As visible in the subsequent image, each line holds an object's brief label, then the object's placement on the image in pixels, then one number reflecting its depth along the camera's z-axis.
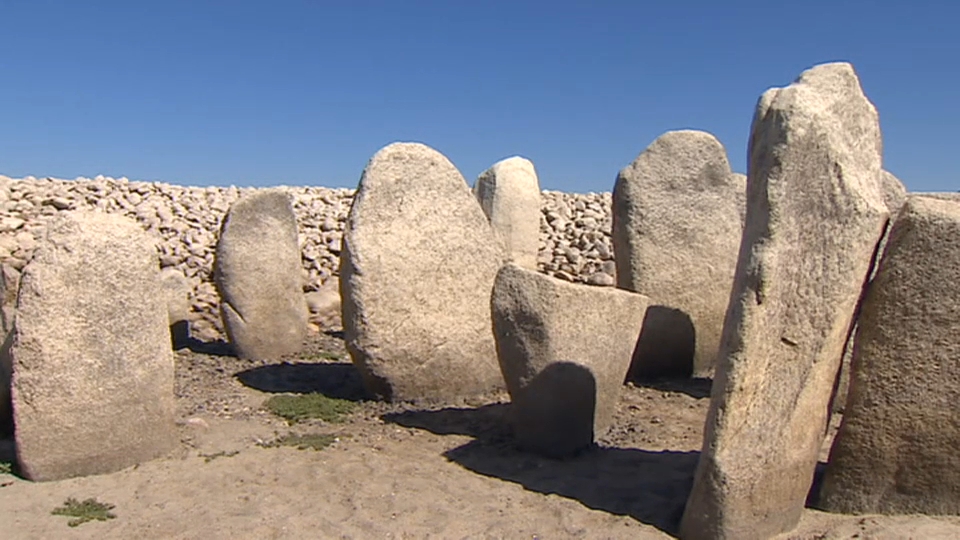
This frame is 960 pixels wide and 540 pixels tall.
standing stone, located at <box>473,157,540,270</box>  11.44
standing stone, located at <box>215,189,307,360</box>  7.99
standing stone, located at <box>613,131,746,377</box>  6.98
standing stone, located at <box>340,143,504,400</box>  6.28
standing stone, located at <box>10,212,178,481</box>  4.60
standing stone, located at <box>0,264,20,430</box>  5.18
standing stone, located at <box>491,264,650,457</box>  5.05
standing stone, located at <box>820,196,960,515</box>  3.89
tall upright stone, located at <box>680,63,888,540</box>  3.55
